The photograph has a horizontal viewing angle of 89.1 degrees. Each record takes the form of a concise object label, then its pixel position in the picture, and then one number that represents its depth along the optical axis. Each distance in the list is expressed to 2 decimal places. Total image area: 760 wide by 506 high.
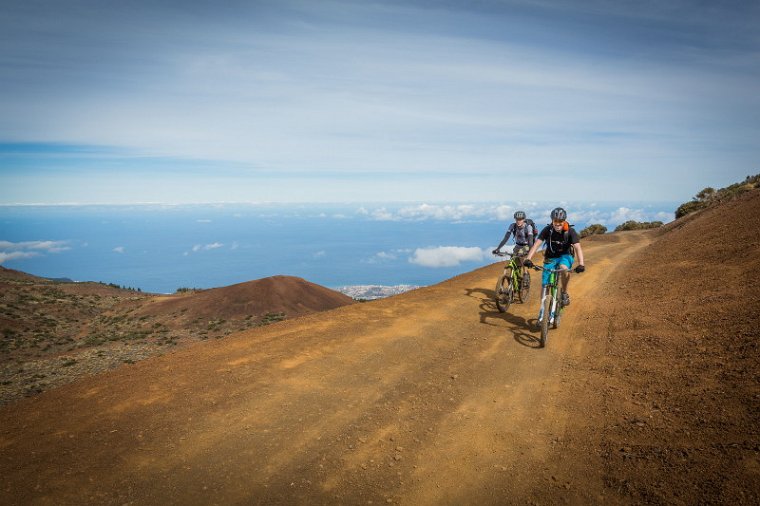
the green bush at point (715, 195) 42.12
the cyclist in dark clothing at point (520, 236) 13.52
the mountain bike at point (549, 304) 9.98
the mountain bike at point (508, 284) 13.28
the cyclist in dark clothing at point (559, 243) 10.28
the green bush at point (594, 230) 59.61
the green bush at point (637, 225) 56.42
